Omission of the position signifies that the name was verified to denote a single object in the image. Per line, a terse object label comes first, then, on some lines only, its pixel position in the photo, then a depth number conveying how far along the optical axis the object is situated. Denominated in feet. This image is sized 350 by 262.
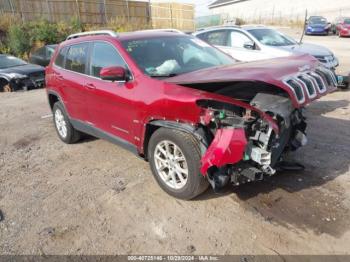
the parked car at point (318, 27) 93.66
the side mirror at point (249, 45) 30.19
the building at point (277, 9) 129.49
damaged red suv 10.71
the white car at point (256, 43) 29.71
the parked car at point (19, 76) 38.06
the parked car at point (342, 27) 82.99
